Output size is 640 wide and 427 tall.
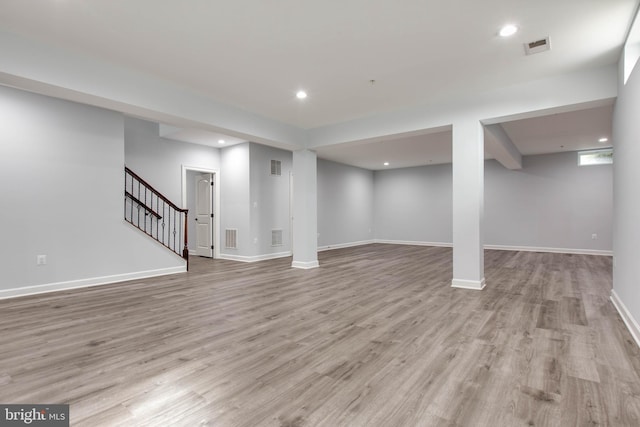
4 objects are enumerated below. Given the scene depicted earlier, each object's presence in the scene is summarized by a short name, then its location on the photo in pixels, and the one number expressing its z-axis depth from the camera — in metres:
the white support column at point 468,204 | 4.43
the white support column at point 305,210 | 6.39
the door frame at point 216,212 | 7.79
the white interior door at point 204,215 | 7.88
